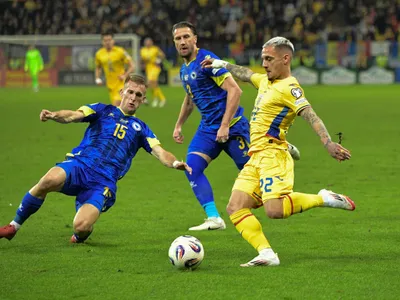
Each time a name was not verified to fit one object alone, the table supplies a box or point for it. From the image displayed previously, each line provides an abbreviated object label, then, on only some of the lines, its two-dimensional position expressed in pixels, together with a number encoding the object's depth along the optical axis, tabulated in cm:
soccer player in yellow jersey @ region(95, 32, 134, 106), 3528
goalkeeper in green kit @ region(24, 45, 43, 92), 6501
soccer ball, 1182
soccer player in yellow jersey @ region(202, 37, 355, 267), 1211
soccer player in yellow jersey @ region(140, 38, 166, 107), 5278
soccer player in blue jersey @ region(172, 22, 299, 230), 1551
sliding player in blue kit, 1368
